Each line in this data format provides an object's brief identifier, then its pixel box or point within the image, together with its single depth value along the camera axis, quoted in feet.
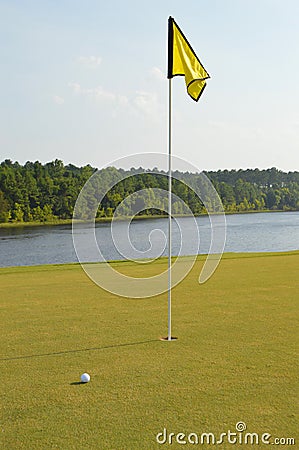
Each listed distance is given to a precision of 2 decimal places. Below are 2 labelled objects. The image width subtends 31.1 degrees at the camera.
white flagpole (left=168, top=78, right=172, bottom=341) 23.90
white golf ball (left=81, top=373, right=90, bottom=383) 18.51
